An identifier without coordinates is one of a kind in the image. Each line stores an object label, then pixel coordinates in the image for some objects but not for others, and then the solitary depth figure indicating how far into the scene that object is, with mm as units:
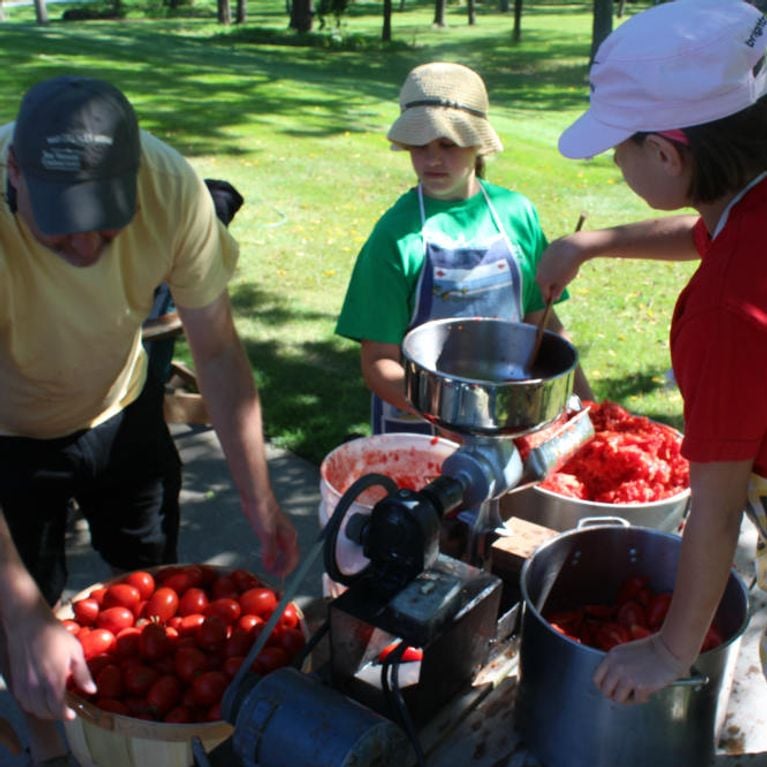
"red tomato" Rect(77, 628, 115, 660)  2160
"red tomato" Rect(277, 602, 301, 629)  2205
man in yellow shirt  1827
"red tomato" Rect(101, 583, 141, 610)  2297
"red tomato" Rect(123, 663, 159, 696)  2104
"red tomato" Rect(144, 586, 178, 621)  2277
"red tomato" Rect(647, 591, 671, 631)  1745
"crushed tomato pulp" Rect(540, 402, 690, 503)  2266
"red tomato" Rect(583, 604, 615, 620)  1842
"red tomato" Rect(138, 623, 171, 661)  2170
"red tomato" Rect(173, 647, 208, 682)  2123
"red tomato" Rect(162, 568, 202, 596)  2359
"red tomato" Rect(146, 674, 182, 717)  2082
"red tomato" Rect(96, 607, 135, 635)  2236
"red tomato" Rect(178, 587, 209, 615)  2299
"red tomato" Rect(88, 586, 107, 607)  2334
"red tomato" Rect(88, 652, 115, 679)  2127
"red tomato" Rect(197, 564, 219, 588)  2428
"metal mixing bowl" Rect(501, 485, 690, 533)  2150
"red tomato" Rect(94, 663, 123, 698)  2100
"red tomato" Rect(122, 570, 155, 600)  2344
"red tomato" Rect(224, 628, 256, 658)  2154
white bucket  2303
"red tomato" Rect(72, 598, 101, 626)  2271
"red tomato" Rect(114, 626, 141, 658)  2174
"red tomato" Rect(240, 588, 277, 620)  2266
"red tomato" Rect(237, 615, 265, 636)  2227
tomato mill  1375
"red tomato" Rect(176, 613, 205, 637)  2229
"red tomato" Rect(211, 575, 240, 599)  2373
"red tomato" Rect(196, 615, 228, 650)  2172
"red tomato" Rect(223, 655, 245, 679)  2102
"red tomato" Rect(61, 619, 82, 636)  2213
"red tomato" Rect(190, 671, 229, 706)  2078
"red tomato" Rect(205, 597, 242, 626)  2254
